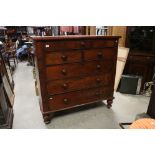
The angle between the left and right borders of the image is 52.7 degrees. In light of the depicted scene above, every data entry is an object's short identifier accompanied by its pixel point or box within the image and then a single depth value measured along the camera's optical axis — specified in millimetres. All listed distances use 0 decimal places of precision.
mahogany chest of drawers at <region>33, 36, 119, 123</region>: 1818
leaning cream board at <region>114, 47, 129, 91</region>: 2947
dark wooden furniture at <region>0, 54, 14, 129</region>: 1900
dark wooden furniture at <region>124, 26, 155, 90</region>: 2854
